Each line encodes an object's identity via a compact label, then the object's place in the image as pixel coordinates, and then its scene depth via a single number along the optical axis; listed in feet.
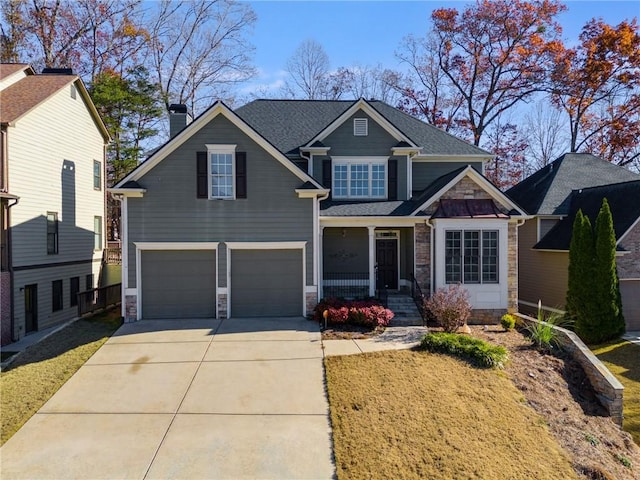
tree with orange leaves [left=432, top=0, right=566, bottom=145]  85.66
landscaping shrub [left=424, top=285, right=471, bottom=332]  37.29
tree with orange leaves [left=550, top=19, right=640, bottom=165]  80.74
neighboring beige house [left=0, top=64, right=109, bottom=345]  45.98
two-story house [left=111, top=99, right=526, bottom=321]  40.81
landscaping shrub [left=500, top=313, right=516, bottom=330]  40.27
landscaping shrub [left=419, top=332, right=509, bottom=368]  30.09
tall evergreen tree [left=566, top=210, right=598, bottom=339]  43.57
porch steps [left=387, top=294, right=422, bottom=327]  40.75
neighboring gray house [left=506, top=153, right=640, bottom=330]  47.60
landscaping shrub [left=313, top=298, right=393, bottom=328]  38.60
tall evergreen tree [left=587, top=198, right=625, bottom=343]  43.01
